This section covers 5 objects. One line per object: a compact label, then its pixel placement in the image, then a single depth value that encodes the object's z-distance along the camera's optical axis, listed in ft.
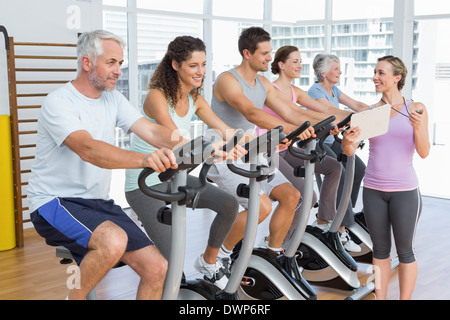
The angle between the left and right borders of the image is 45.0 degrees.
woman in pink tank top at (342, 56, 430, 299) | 9.64
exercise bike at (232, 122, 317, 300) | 10.44
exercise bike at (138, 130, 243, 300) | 6.70
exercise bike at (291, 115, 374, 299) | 11.70
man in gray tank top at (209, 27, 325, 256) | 10.74
